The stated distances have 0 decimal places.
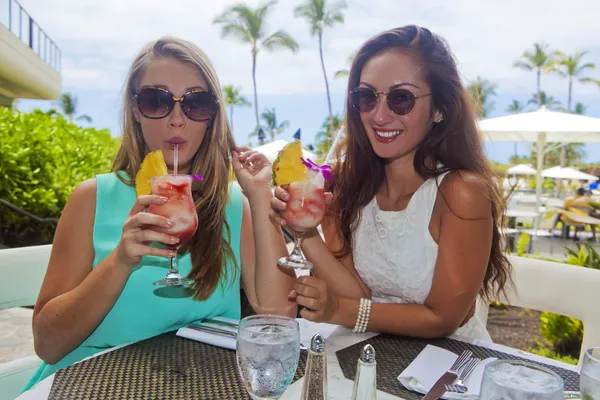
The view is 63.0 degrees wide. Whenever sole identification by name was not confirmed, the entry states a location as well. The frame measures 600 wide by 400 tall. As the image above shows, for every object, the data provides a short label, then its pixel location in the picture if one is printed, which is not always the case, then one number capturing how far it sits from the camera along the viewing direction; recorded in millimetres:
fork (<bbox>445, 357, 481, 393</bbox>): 1174
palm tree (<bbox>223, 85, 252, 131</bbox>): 46375
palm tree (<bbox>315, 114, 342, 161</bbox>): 49156
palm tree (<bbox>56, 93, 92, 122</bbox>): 65250
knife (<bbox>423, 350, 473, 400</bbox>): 1155
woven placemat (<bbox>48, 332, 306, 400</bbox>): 1138
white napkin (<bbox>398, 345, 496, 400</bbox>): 1192
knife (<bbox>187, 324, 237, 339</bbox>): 1503
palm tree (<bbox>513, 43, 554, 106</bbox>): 46875
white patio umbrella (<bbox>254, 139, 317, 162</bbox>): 10242
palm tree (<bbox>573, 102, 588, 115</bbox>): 61094
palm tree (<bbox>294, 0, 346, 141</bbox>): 34125
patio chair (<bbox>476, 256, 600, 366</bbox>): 2170
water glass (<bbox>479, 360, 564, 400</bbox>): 750
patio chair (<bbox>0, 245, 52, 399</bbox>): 1919
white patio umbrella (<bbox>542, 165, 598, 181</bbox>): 22078
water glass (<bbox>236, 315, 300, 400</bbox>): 936
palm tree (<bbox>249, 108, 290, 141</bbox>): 46269
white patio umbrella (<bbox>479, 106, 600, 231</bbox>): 8867
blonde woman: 1614
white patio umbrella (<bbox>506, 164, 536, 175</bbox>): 24745
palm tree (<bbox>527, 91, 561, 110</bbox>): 57681
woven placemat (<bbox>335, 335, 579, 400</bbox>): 1240
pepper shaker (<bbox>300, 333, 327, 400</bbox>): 936
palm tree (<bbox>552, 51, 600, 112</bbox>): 45188
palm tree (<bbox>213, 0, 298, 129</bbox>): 35781
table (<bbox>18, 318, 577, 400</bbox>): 1154
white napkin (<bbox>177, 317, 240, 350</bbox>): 1430
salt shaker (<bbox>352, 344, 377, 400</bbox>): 909
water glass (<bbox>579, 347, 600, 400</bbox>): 837
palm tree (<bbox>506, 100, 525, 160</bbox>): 66562
